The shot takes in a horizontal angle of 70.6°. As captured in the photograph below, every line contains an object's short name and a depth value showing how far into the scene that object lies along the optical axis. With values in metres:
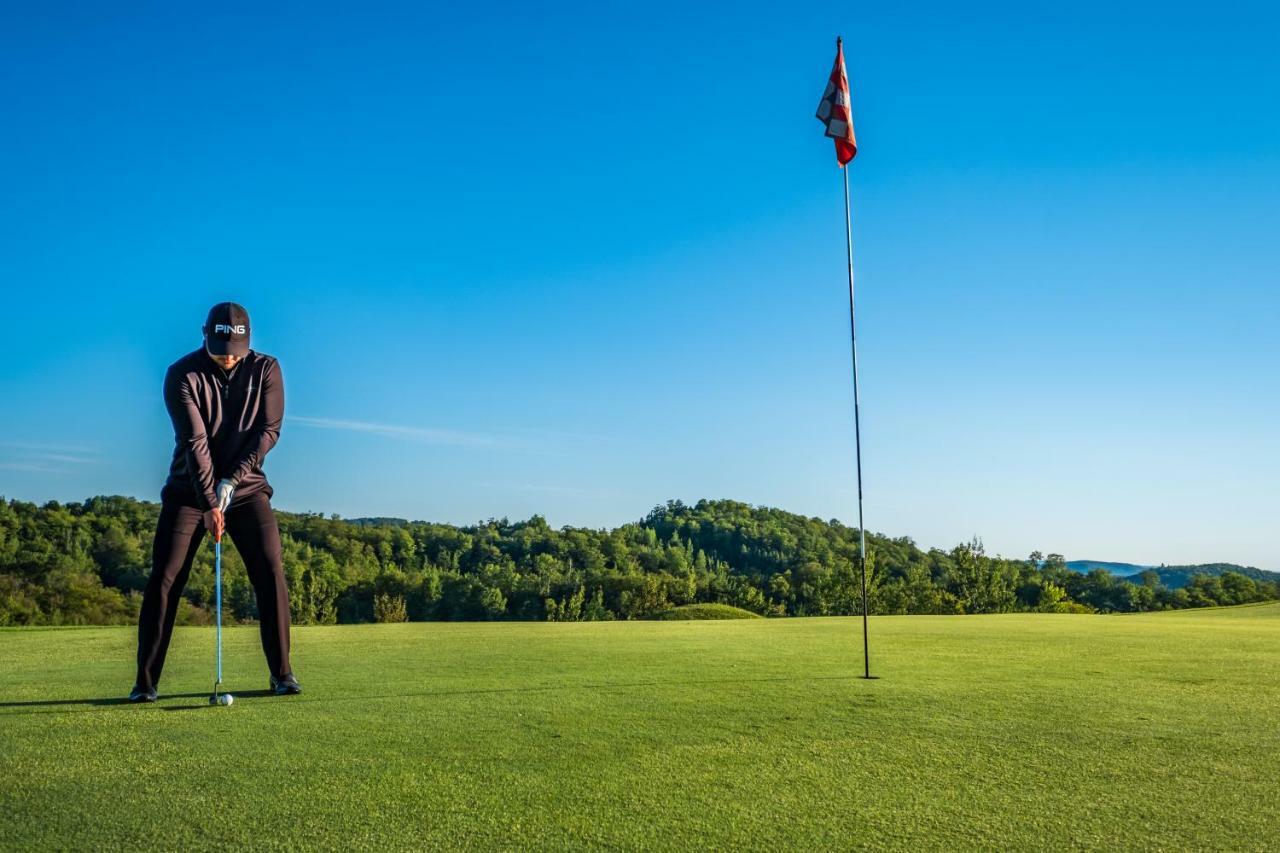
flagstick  8.39
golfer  6.32
